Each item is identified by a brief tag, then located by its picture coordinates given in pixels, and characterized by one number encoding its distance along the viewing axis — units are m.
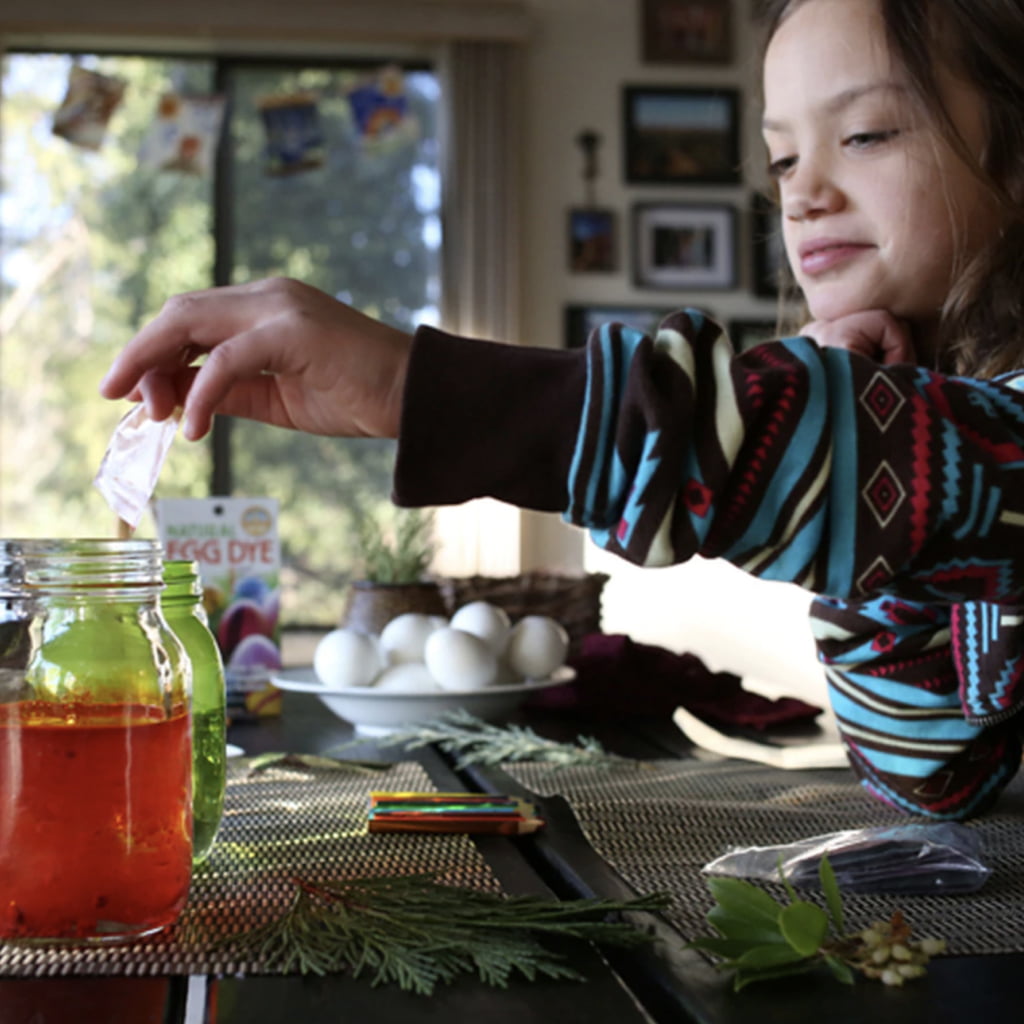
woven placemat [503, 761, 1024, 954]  0.51
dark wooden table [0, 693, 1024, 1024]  0.40
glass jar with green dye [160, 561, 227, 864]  0.60
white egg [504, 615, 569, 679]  1.17
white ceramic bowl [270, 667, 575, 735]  1.07
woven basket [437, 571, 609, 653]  1.34
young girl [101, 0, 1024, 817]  0.50
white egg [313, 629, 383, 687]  1.08
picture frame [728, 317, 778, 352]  4.52
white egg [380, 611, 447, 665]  1.15
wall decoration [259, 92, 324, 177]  4.45
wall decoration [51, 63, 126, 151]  4.32
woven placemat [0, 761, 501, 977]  0.45
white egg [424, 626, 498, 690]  1.09
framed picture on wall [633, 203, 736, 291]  4.57
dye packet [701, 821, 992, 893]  0.55
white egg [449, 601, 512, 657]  1.16
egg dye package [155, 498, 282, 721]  1.14
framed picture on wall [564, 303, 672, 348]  4.53
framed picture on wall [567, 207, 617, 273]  4.54
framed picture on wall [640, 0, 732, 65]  4.60
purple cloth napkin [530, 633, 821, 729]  1.17
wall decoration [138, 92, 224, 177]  4.34
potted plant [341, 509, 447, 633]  1.26
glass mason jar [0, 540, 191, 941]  0.46
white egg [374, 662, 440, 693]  1.10
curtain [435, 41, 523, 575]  4.42
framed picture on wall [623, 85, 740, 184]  4.56
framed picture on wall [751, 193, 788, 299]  4.61
